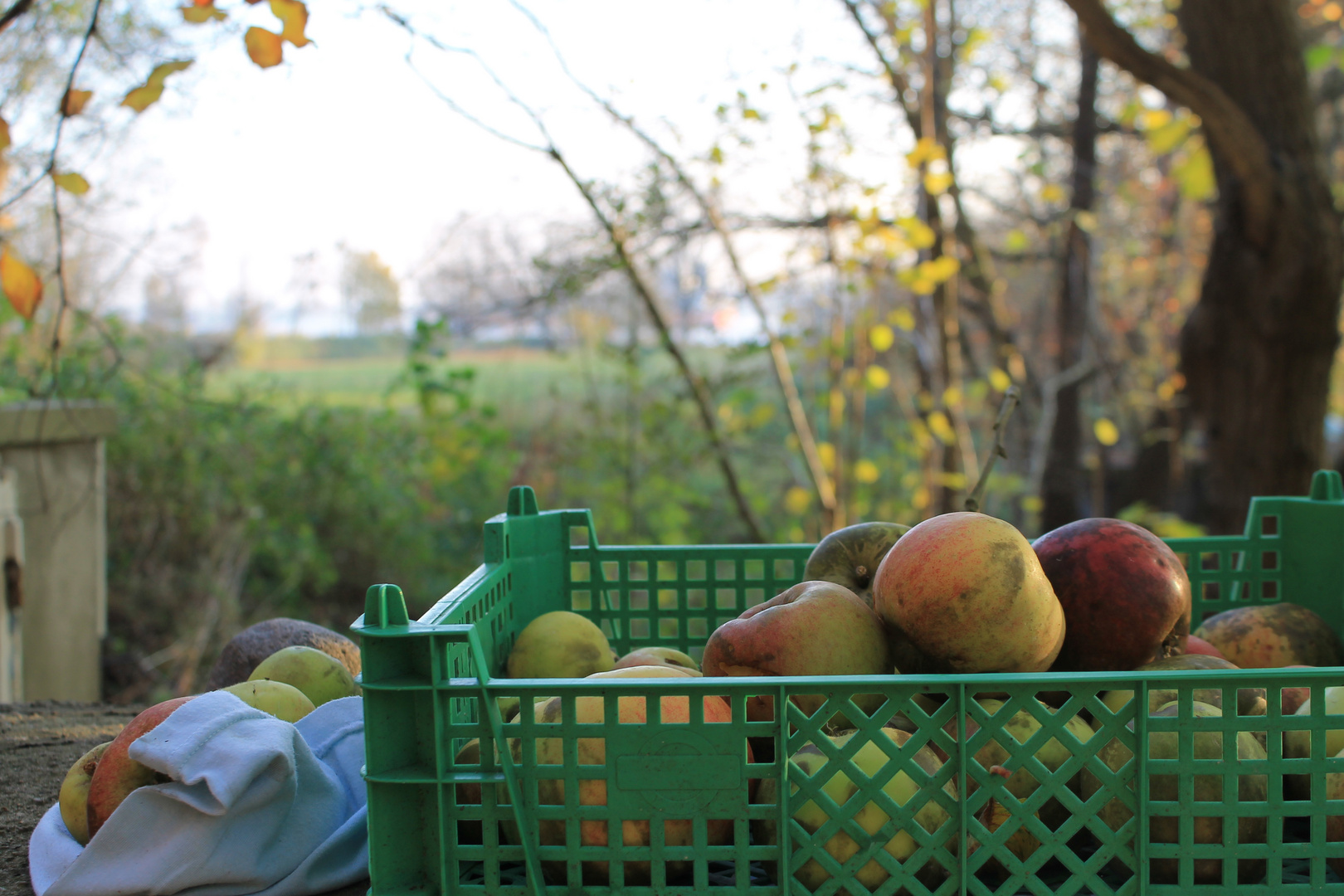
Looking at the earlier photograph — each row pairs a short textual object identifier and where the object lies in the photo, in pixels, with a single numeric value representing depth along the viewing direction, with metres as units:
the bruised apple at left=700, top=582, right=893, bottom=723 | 1.54
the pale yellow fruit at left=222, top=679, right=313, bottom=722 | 1.77
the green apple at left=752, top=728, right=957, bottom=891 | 1.30
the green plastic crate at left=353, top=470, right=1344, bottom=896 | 1.23
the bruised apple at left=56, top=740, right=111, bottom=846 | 1.58
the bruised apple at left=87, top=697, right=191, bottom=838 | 1.51
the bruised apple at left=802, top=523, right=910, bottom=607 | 1.93
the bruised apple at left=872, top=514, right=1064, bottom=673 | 1.49
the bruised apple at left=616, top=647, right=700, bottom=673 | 1.81
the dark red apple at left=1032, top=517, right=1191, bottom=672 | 1.64
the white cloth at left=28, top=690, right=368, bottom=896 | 1.39
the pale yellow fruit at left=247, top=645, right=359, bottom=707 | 1.97
